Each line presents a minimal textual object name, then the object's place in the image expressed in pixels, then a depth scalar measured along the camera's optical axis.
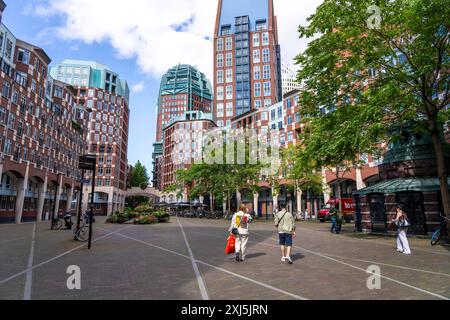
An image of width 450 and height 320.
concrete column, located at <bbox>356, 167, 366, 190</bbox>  40.47
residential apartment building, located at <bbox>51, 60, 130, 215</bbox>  75.25
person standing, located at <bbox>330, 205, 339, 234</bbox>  20.62
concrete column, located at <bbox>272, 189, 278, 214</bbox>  55.50
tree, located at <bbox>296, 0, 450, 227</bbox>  13.48
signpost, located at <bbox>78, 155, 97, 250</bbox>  13.17
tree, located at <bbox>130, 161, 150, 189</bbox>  107.19
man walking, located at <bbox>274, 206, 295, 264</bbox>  9.45
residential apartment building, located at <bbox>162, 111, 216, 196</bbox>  93.12
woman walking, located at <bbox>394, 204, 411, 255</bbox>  11.55
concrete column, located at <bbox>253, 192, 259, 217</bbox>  61.04
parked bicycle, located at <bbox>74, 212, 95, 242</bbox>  15.60
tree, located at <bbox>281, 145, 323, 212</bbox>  39.98
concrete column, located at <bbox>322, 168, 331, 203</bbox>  45.17
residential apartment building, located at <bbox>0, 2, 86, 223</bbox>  33.25
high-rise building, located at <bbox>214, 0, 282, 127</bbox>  90.94
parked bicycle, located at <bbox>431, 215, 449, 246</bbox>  13.81
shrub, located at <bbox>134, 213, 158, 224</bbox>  31.73
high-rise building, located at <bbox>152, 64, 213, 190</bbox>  158.75
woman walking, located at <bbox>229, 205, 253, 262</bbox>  9.77
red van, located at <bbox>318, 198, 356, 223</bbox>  34.50
